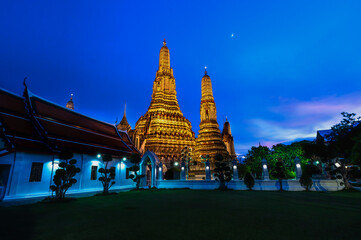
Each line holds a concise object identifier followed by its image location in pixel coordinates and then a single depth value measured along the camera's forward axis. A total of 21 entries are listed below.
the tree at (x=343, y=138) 18.77
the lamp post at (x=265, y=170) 19.38
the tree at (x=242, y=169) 32.23
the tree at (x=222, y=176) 18.08
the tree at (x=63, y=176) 11.74
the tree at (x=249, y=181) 17.86
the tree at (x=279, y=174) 16.53
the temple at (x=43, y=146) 13.66
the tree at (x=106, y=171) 15.65
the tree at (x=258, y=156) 30.95
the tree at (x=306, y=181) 16.66
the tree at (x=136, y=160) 19.69
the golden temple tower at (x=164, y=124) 41.81
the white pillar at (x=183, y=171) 21.72
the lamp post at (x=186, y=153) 34.52
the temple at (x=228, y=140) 59.69
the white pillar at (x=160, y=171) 21.57
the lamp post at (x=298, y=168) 18.58
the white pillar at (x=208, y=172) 20.74
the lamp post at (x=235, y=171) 20.64
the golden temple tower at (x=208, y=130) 37.41
